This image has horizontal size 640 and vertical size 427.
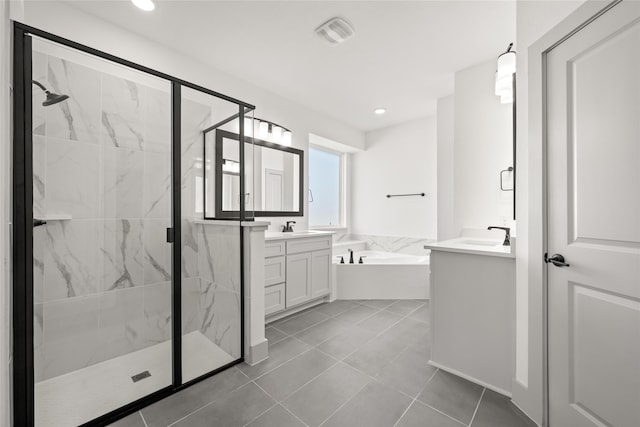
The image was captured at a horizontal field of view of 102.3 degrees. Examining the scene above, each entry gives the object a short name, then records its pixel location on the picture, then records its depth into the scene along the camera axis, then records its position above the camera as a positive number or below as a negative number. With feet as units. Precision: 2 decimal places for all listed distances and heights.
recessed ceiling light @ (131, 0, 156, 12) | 5.82 +4.81
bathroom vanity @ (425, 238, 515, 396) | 5.14 -2.13
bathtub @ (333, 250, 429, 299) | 10.82 -2.83
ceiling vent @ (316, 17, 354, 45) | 6.53 +4.83
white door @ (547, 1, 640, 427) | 3.29 -0.12
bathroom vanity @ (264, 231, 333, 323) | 8.62 -2.12
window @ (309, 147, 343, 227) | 13.79 +1.45
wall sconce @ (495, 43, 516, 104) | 6.22 +3.46
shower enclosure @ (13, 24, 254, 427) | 5.15 -0.72
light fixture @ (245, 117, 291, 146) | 10.10 +3.32
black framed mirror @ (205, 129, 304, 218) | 6.90 +1.25
